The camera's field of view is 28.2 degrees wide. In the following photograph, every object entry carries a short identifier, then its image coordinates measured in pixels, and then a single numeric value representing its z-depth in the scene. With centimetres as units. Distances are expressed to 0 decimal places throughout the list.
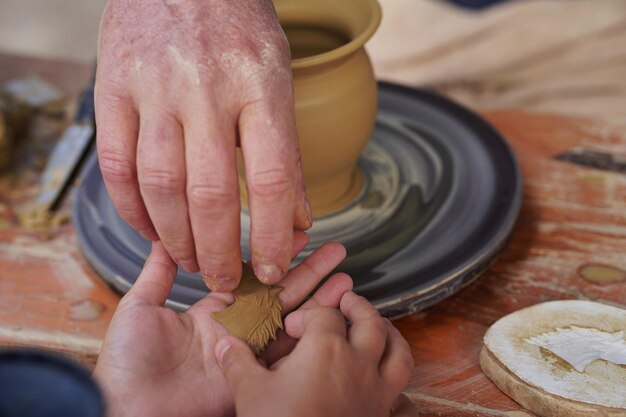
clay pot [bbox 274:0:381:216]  60
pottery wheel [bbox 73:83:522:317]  58
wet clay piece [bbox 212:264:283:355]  53
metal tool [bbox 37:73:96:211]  69
